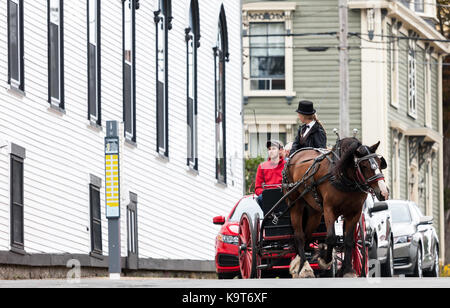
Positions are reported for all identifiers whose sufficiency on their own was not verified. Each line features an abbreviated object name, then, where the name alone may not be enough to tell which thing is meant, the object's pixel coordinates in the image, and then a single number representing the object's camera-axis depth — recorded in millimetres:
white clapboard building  23531
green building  47594
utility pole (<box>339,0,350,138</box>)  36656
